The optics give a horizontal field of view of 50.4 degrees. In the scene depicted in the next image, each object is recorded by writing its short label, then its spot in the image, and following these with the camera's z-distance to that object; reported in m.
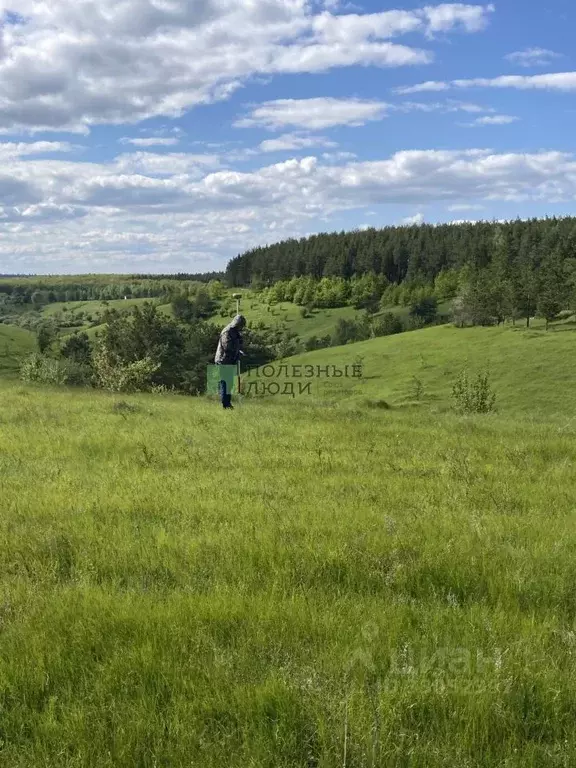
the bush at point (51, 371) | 62.28
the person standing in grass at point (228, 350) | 18.39
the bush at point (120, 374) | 47.38
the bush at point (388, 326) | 141.62
